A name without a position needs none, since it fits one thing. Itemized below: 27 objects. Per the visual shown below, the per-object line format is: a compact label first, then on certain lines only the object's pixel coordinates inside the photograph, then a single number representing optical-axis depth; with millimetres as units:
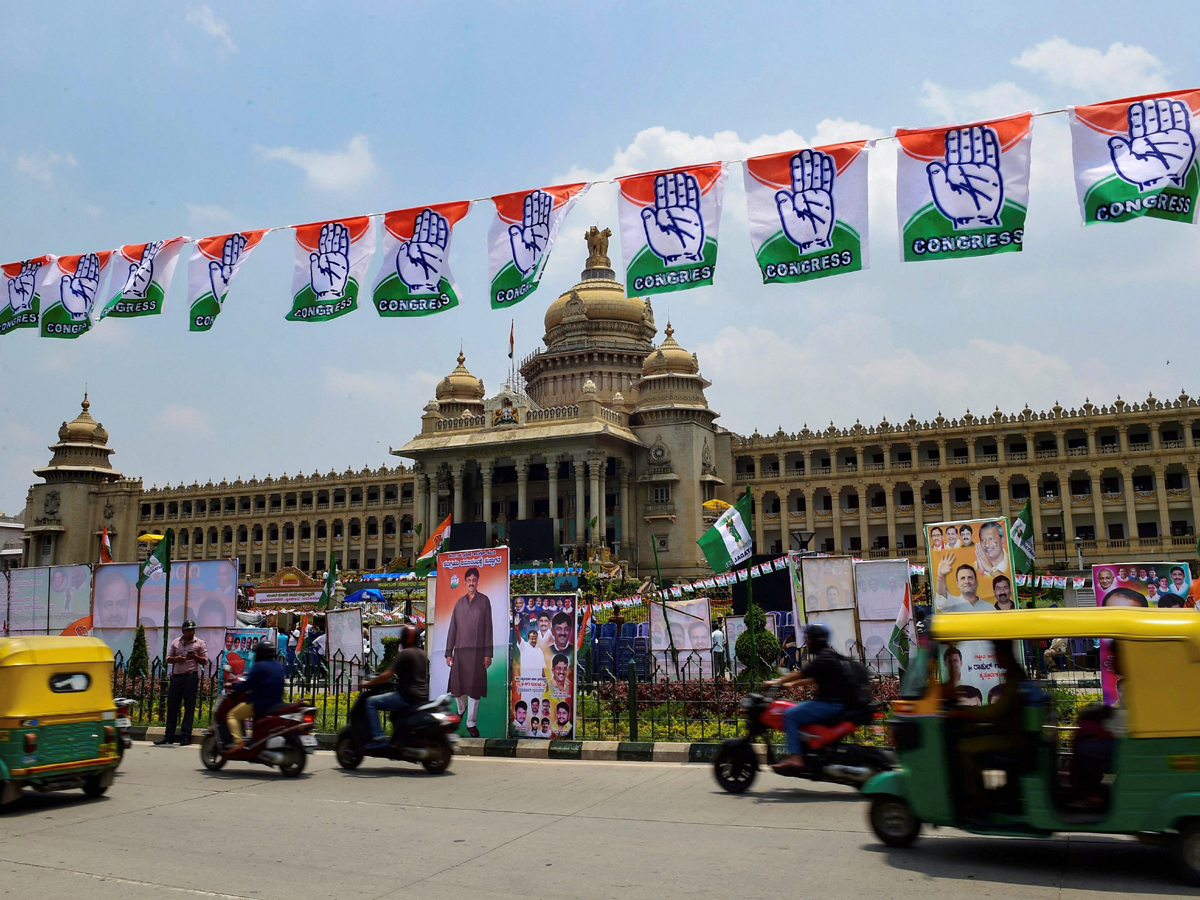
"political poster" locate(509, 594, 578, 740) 12727
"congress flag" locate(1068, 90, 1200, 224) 11656
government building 49688
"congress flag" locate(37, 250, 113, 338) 17188
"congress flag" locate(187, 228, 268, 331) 16109
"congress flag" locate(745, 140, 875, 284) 13023
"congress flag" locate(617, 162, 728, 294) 13641
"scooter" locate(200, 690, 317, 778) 10867
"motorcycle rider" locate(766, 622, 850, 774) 8773
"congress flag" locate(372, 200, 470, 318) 14977
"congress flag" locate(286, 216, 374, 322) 15500
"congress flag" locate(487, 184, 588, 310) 14453
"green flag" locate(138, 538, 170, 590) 16734
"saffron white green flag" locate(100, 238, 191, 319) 16719
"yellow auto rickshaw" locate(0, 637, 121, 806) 8758
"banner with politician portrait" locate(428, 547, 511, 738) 13016
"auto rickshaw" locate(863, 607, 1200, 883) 6059
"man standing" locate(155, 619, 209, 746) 13422
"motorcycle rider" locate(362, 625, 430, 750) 10805
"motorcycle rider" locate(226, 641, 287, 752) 10961
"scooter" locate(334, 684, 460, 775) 10875
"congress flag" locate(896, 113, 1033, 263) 12281
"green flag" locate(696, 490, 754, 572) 15641
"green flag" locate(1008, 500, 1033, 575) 15578
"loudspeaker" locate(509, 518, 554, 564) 45062
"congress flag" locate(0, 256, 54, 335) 17641
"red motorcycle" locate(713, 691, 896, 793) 8570
